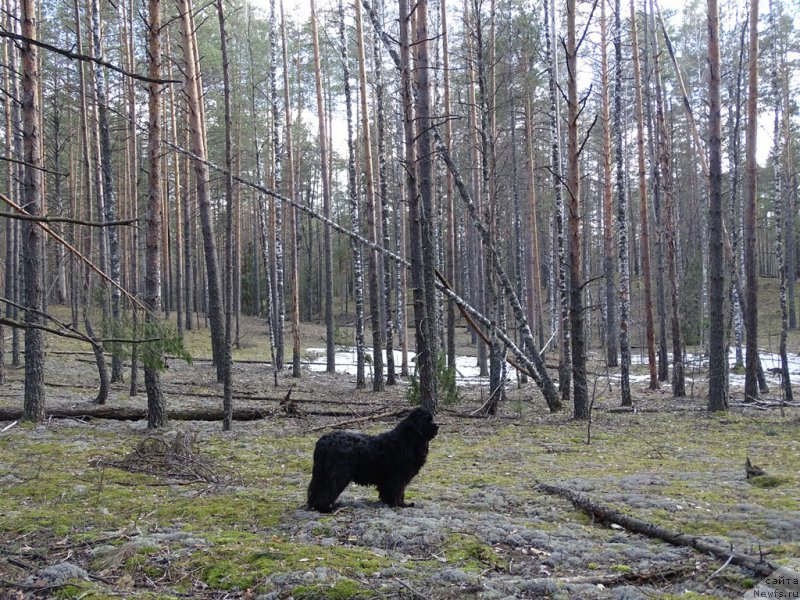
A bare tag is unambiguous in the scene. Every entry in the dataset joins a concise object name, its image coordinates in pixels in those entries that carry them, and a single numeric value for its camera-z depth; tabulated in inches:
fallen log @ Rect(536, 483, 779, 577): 146.6
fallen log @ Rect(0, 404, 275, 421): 416.5
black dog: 224.1
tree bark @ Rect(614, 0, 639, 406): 575.9
